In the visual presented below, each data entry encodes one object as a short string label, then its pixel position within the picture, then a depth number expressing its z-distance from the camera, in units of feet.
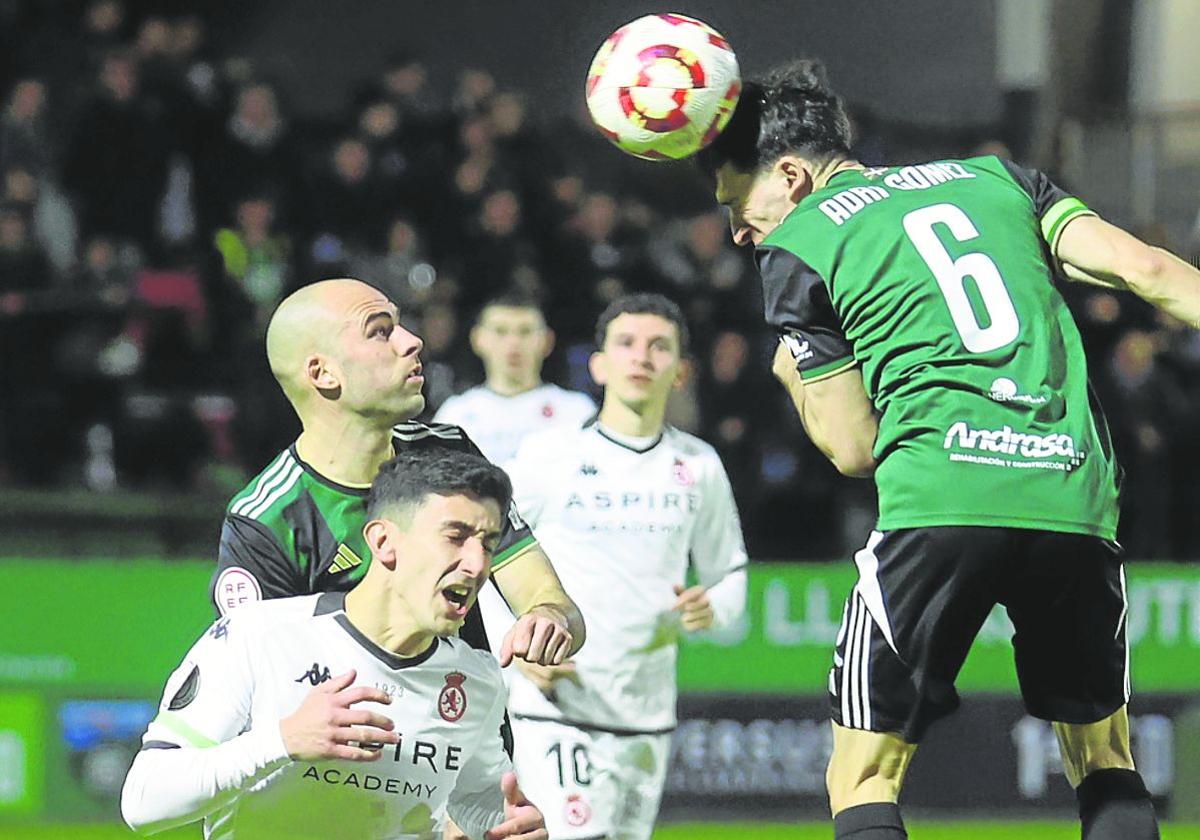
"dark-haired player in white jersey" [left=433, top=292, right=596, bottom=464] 60.08
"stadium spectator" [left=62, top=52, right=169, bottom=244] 79.77
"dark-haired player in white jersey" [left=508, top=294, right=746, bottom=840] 49.85
